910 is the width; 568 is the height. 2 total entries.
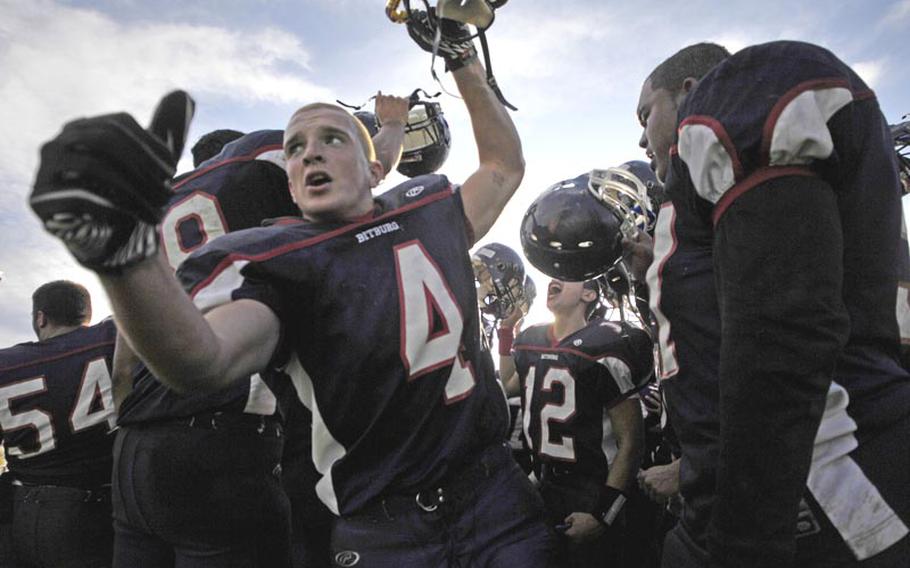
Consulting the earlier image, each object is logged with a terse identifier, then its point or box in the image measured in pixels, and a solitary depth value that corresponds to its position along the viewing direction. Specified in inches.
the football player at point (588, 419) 142.9
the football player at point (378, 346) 72.8
